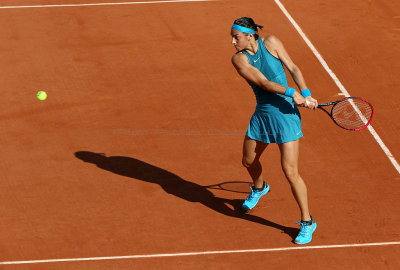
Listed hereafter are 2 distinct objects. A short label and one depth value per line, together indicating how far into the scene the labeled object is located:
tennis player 16.36
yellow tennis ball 23.66
